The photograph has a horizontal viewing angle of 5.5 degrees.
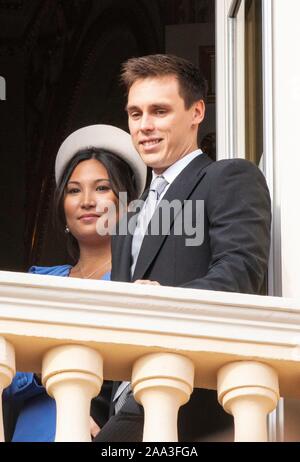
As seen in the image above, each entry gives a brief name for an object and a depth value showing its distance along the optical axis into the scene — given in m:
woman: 8.87
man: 6.69
